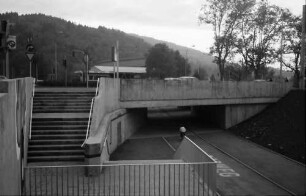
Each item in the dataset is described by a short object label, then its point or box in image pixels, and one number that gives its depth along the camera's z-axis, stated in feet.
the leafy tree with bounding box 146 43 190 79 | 231.71
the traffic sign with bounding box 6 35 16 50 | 37.90
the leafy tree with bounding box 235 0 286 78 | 117.08
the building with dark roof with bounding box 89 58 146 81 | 165.89
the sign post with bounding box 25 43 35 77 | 49.68
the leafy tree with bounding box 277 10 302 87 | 115.03
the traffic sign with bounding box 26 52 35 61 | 49.65
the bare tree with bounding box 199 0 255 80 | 115.96
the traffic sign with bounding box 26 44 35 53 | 50.01
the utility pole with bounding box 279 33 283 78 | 121.34
